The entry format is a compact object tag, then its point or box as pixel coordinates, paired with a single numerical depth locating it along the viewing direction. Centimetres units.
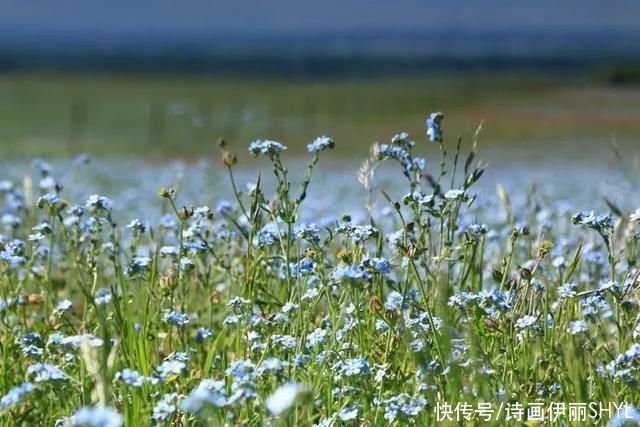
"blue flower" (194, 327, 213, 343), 743
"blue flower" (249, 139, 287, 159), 791
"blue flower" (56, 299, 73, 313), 727
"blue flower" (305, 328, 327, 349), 698
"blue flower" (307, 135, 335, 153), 806
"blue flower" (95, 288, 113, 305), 815
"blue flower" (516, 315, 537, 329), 707
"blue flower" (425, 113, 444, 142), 848
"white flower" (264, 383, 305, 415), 410
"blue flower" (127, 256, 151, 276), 771
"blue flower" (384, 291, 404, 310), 779
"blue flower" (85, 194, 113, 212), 808
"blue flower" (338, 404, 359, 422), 591
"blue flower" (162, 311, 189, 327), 701
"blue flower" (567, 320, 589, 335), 724
